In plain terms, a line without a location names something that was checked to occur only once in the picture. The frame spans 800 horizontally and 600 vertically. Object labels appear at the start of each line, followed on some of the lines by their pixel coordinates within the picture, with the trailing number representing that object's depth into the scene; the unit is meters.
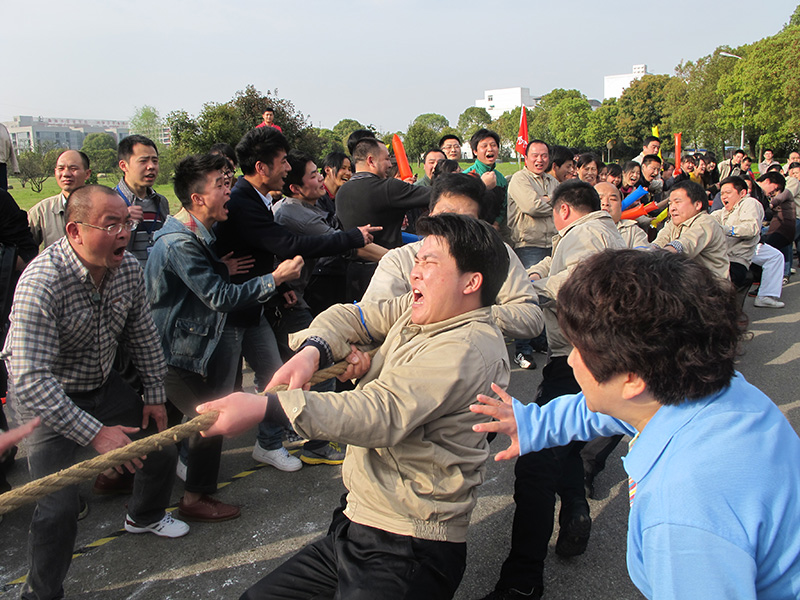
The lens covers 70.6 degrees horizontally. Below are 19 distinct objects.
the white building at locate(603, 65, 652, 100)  151.43
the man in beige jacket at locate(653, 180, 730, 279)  5.43
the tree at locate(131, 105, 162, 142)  86.06
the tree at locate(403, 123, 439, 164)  56.09
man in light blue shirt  1.13
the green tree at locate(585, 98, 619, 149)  68.19
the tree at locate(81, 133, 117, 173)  90.56
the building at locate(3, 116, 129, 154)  138.00
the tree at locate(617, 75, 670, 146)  64.25
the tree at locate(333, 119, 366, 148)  104.13
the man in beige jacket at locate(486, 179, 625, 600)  2.56
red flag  7.90
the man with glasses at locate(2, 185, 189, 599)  2.44
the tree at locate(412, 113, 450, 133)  130.62
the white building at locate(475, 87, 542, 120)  158.25
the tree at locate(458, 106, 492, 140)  130.52
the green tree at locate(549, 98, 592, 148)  74.56
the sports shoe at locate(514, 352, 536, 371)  5.85
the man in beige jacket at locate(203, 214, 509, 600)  1.72
